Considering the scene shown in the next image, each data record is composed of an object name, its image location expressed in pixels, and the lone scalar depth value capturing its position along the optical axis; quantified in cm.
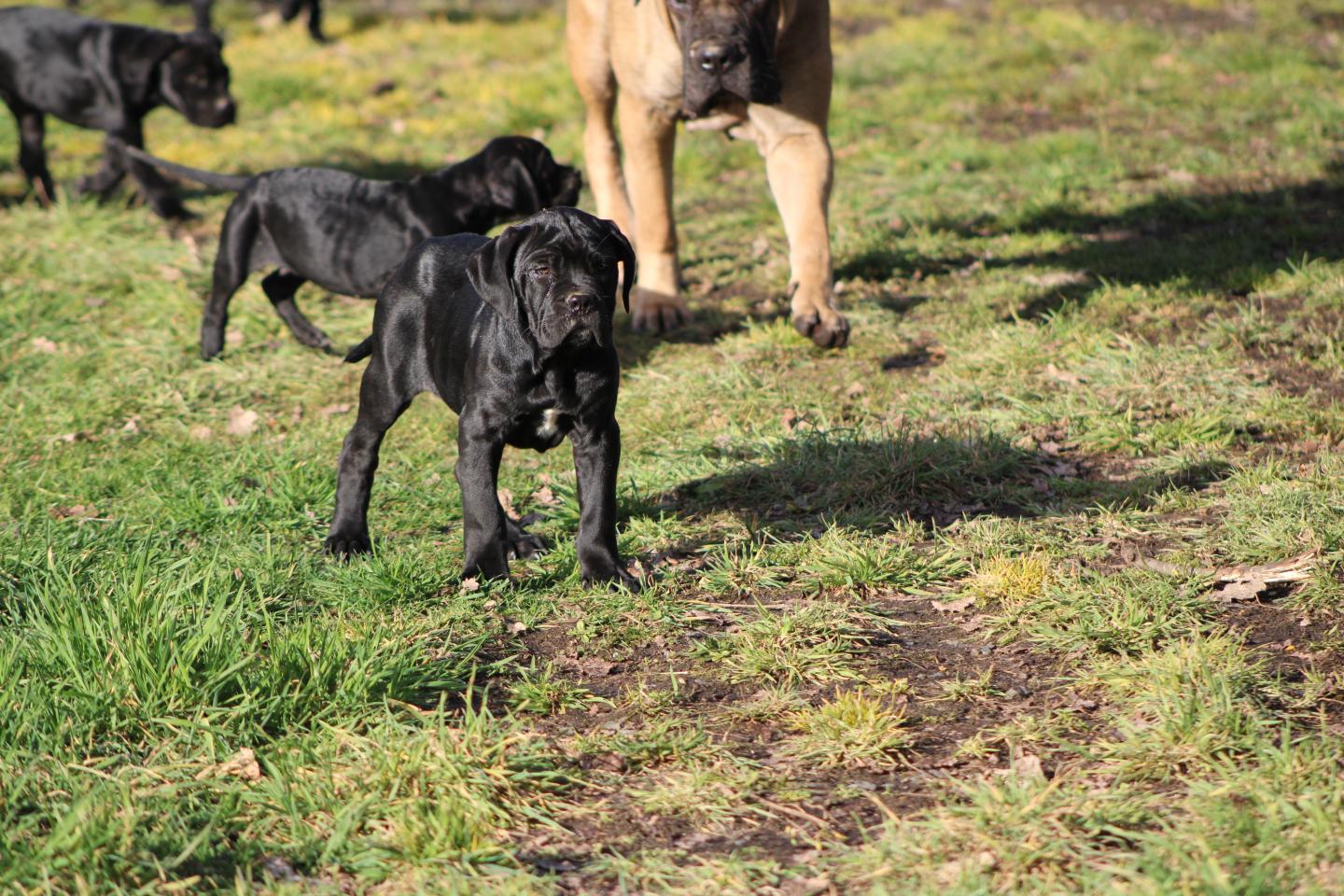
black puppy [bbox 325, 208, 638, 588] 779
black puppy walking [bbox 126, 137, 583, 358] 1283
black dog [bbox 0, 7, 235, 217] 1828
